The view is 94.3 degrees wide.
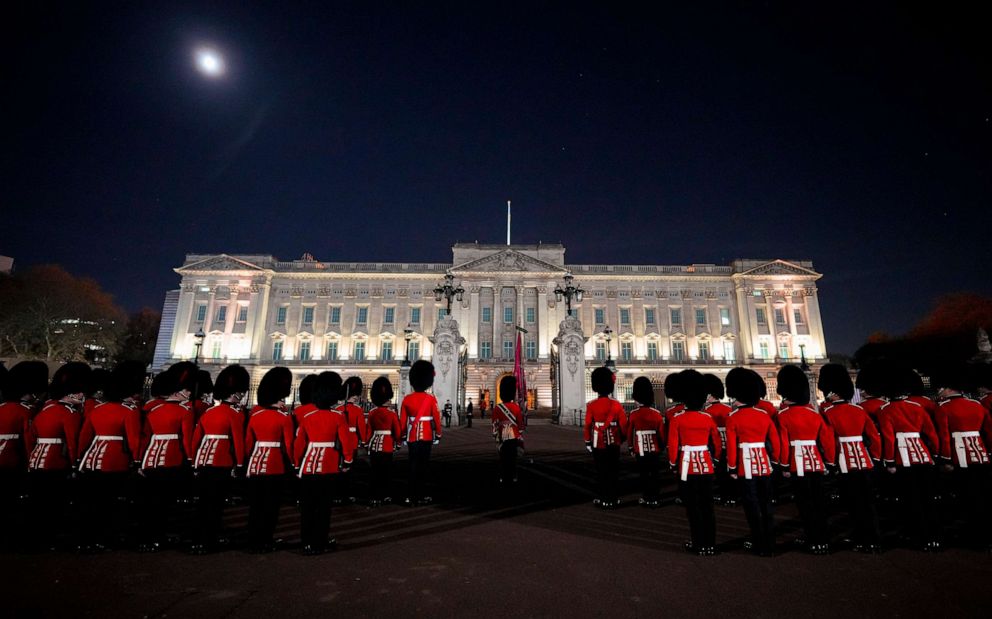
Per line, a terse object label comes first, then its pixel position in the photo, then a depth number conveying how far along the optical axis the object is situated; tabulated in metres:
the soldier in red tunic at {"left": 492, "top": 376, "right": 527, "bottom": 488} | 9.22
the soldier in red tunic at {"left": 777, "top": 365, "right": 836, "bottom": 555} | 5.50
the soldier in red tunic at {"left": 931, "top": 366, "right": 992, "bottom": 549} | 5.82
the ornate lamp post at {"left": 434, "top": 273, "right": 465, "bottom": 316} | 22.05
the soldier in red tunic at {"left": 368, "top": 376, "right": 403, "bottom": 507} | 8.43
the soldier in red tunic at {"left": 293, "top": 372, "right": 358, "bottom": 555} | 5.47
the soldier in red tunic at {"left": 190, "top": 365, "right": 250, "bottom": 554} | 5.50
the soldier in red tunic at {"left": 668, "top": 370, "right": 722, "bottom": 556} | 5.47
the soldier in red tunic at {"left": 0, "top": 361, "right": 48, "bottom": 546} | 5.68
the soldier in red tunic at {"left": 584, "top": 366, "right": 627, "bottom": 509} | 7.94
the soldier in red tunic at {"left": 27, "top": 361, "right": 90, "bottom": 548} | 5.59
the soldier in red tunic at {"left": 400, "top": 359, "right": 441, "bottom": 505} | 8.33
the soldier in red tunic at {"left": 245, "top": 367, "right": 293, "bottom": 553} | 5.51
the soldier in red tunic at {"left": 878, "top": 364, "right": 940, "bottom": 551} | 5.63
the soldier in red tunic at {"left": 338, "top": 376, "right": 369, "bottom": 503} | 7.53
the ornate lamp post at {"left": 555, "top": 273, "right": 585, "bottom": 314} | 21.02
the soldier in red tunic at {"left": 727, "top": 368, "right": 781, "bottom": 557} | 5.41
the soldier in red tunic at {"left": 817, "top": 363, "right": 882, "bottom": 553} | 5.57
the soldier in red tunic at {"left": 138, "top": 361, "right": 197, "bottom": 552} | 5.61
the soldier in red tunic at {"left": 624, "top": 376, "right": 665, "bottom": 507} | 8.16
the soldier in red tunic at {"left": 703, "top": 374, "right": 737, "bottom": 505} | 8.32
